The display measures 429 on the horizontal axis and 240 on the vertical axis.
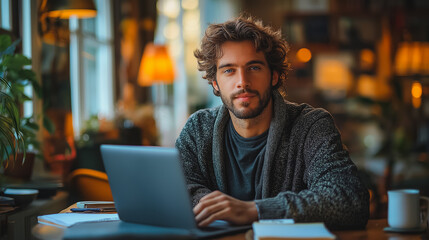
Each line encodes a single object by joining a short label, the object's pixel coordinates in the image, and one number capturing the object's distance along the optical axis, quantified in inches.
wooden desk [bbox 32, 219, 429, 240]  57.8
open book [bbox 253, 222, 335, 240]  51.9
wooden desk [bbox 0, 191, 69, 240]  77.7
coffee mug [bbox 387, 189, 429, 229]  61.0
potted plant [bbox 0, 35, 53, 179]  79.3
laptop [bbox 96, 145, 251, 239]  52.5
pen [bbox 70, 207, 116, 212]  71.2
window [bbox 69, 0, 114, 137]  190.2
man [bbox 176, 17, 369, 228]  73.9
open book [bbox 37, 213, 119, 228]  63.1
